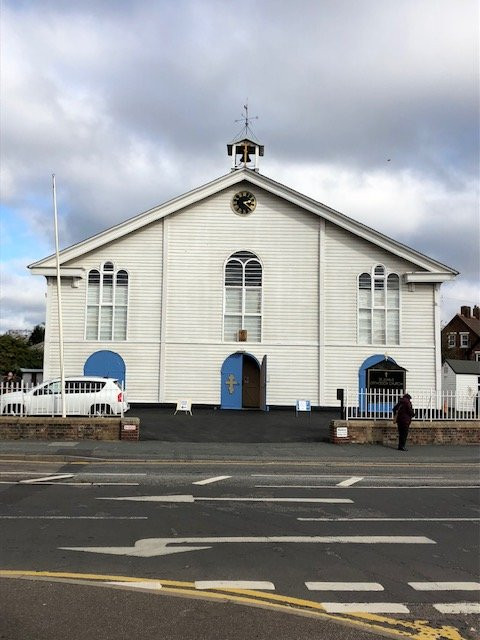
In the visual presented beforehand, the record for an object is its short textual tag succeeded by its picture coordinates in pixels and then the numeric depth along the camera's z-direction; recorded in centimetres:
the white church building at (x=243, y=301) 2698
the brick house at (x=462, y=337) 6700
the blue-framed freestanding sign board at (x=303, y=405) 2469
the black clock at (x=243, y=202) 2802
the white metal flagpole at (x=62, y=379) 1784
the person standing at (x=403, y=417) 1731
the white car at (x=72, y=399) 1873
